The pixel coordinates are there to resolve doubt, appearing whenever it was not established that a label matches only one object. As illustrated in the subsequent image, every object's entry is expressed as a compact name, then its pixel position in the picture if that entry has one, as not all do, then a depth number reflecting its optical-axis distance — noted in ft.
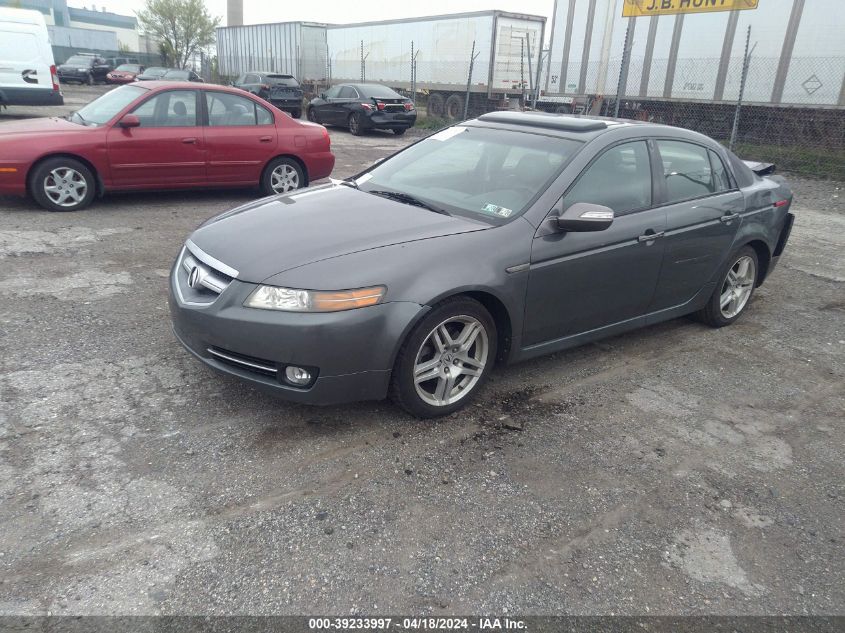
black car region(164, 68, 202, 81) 87.76
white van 48.42
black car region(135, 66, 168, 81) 91.51
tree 174.09
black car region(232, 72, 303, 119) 72.43
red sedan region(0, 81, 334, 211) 23.85
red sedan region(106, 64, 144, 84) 108.68
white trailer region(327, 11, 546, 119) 68.59
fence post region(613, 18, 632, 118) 44.88
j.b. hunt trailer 42.24
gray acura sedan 10.46
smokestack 176.76
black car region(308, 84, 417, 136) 60.23
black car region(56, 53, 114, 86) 114.83
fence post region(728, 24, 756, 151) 42.39
